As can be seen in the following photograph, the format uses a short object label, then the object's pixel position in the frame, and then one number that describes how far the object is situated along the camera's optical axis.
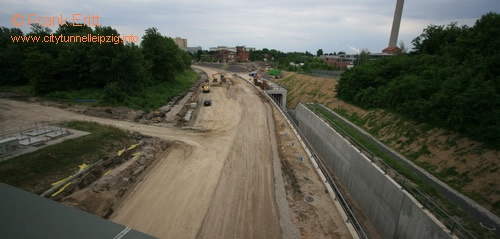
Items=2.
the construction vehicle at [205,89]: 45.53
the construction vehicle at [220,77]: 57.33
